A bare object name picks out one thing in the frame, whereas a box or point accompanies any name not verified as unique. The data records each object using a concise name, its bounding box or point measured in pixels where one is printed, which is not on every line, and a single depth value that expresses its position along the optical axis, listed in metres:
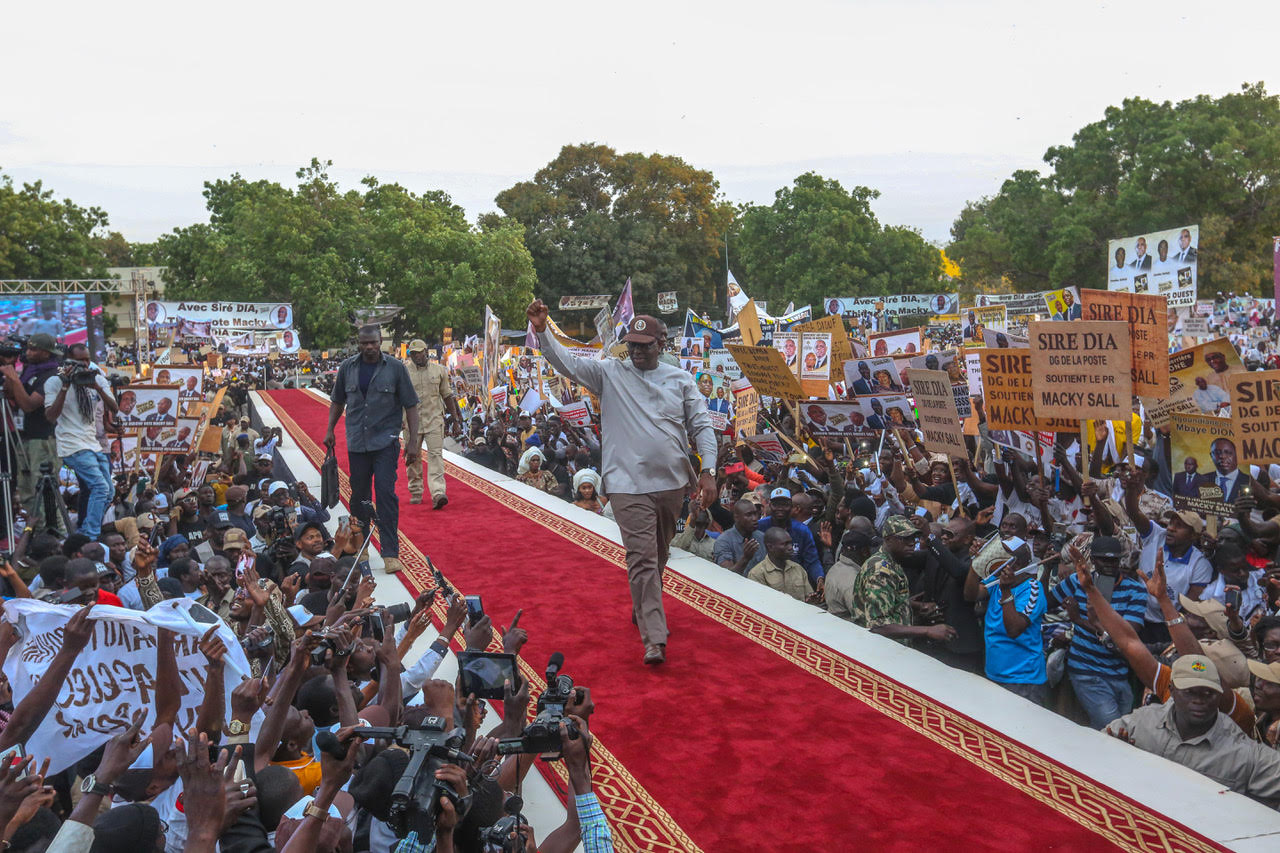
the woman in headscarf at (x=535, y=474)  12.65
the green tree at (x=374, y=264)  43.34
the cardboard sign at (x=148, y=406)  10.68
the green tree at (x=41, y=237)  51.03
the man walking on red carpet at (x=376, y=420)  7.57
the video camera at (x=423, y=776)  2.48
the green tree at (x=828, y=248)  51.75
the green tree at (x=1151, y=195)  38.22
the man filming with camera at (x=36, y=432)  7.81
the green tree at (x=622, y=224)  56.22
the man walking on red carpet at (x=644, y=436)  5.69
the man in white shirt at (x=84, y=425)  7.75
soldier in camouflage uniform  5.91
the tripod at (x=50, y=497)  7.71
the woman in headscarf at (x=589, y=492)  10.83
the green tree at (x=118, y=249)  91.86
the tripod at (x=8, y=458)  7.05
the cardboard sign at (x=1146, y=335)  7.13
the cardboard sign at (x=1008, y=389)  7.73
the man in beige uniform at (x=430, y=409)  10.69
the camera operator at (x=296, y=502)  7.81
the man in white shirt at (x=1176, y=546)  6.45
